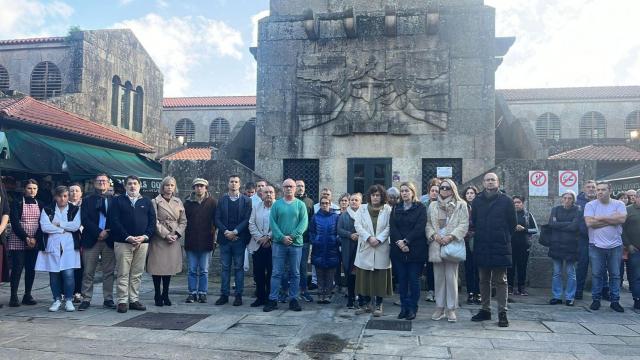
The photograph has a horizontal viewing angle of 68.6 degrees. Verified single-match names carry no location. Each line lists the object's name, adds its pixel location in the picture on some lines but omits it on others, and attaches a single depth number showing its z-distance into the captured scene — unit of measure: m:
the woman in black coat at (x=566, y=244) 7.56
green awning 13.21
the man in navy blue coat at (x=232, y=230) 7.39
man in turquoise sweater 7.04
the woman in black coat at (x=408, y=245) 6.43
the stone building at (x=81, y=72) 20.14
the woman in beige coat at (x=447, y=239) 6.32
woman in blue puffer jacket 7.47
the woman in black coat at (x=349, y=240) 7.34
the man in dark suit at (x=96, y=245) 6.92
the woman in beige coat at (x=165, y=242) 7.11
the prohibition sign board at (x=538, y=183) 9.26
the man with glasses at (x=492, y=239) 6.22
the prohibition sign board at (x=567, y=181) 9.16
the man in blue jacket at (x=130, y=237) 6.76
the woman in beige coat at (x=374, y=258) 6.65
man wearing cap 7.48
